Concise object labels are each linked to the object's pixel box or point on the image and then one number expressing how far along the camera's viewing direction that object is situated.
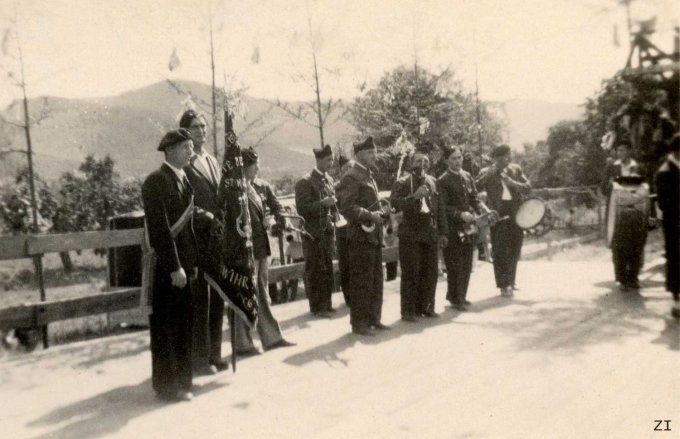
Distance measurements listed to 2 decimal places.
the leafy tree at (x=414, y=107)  14.12
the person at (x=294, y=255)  9.47
